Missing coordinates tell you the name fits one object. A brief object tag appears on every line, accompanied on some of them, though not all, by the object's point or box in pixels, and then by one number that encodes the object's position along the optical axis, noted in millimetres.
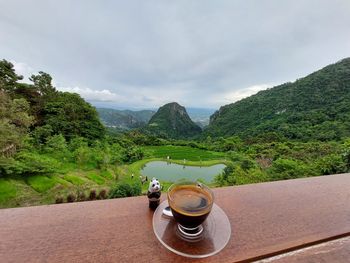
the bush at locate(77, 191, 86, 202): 5658
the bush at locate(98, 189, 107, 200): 5887
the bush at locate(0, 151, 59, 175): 6355
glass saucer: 476
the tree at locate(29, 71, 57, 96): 15297
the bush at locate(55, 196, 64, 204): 5436
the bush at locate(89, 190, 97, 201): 5701
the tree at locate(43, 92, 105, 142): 14633
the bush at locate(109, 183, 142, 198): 5596
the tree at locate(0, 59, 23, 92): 11788
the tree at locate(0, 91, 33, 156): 6145
